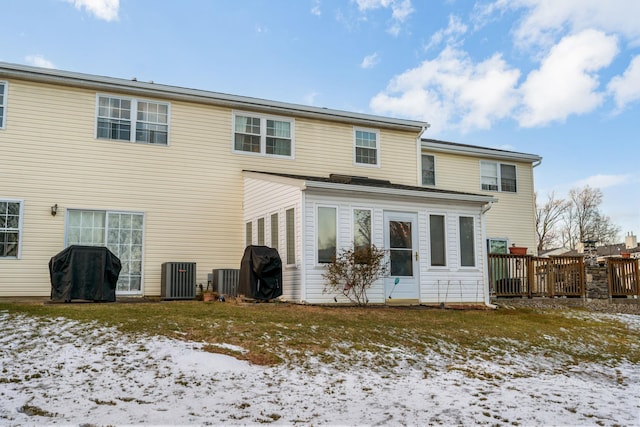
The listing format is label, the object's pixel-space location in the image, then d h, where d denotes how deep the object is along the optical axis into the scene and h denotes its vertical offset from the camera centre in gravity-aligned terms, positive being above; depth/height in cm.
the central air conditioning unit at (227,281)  1400 -28
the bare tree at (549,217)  5034 +468
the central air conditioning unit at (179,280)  1380 -25
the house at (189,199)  1310 +175
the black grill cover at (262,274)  1245 -9
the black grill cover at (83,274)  1176 -9
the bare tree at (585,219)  5130 +460
